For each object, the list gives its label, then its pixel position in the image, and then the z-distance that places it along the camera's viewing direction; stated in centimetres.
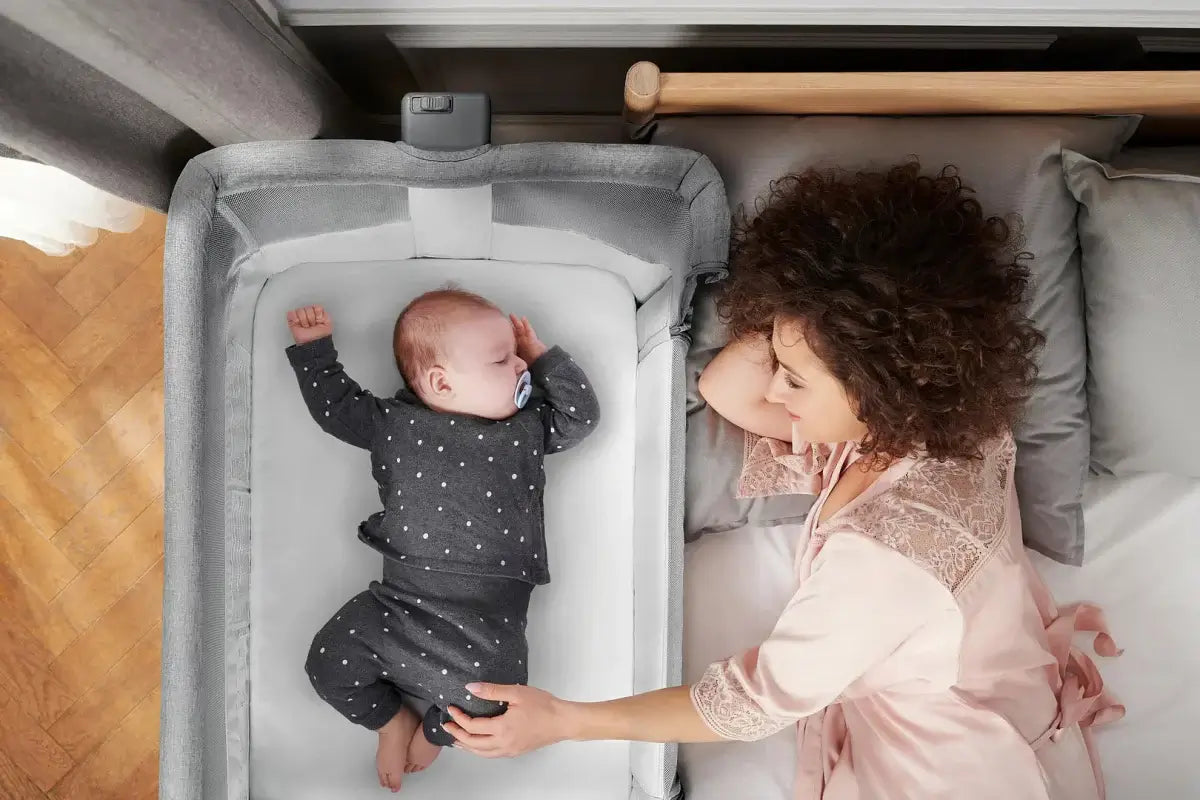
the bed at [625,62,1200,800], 104
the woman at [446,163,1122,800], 86
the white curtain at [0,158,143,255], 94
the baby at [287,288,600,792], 113
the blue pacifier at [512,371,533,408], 118
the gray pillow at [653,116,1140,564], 107
